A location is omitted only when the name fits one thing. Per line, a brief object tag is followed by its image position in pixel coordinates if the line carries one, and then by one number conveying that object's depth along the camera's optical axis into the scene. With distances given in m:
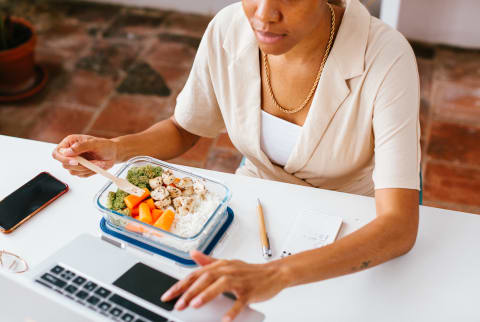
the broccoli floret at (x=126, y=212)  1.12
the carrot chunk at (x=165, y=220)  1.09
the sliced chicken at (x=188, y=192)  1.16
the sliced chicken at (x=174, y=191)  1.15
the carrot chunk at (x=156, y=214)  1.11
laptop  0.78
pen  1.13
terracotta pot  2.99
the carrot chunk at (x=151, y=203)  1.13
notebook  1.16
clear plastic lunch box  1.09
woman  1.06
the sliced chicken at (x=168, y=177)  1.18
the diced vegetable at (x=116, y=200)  1.13
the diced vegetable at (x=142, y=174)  1.18
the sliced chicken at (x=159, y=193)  1.14
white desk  1.04
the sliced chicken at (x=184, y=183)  1.17
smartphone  1.22
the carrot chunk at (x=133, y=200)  1.12
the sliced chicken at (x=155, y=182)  1.17
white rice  1.09
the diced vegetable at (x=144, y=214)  1.10
